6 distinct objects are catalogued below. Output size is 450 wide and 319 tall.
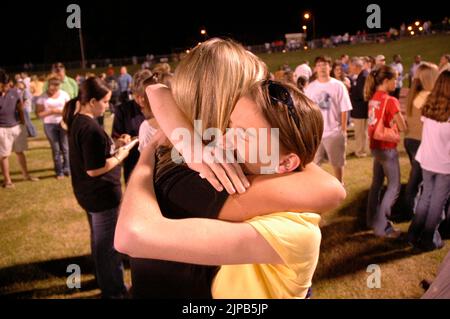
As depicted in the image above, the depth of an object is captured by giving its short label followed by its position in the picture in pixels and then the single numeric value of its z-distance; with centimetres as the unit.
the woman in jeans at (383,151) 431
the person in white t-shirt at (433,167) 375
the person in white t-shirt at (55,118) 760
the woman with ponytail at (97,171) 310
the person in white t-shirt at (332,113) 557
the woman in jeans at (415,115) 441
